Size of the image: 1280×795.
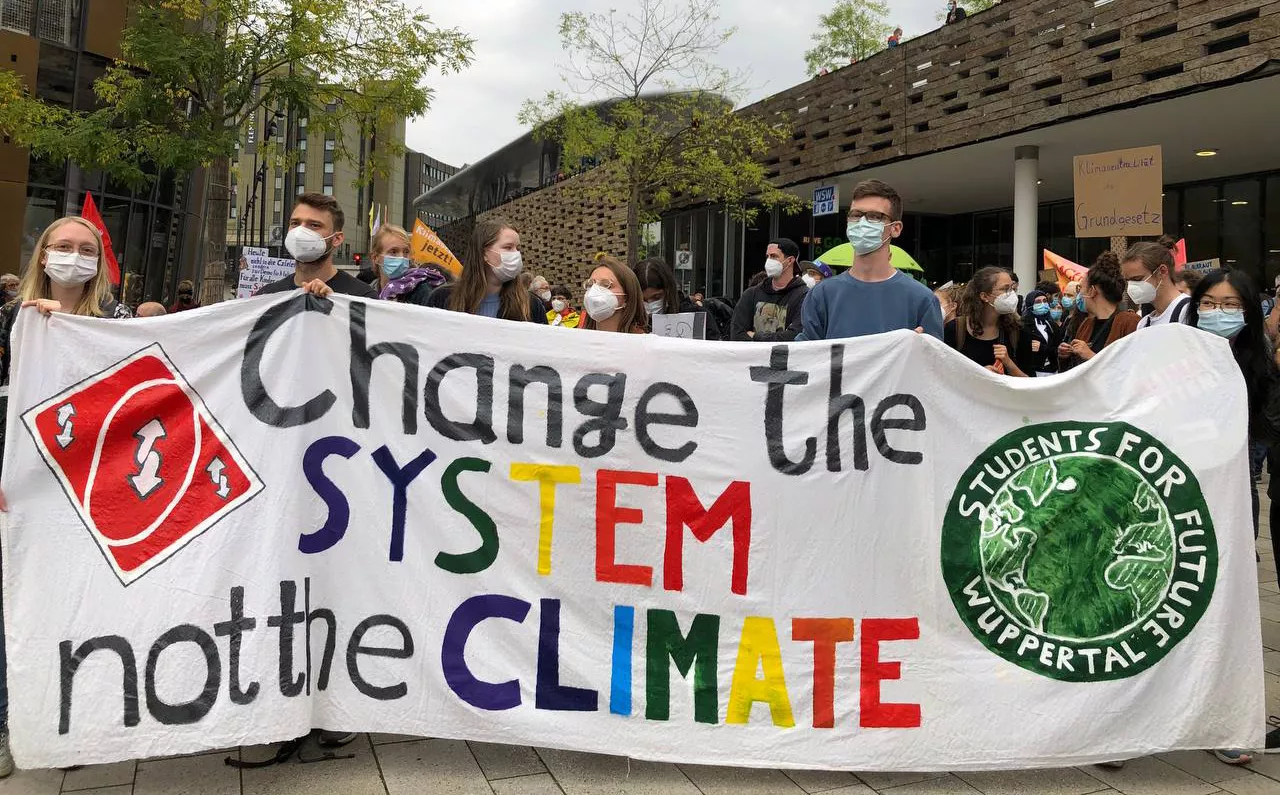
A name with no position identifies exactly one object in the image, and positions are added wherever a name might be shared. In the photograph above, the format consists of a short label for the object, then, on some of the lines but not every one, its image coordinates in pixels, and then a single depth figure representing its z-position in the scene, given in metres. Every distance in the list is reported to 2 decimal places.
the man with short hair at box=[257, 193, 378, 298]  3.61
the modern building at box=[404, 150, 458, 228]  112.50
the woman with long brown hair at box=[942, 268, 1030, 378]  5.30
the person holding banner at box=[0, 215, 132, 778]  3.40
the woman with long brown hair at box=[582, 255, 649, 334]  4.14
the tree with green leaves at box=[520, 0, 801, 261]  19.64
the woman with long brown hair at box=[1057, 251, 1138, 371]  5.47
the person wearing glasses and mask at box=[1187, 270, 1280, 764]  3.53
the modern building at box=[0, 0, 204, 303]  17.64
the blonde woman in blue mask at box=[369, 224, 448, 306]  5.24
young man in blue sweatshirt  3.93
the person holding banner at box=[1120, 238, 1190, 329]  4.59
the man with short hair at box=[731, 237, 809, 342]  6.46
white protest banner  3.06
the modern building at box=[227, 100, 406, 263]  77.53
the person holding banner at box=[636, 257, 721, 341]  6.03
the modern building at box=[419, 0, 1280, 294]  12.28
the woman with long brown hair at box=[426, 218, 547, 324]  4.27
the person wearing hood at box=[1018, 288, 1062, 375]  5.71
